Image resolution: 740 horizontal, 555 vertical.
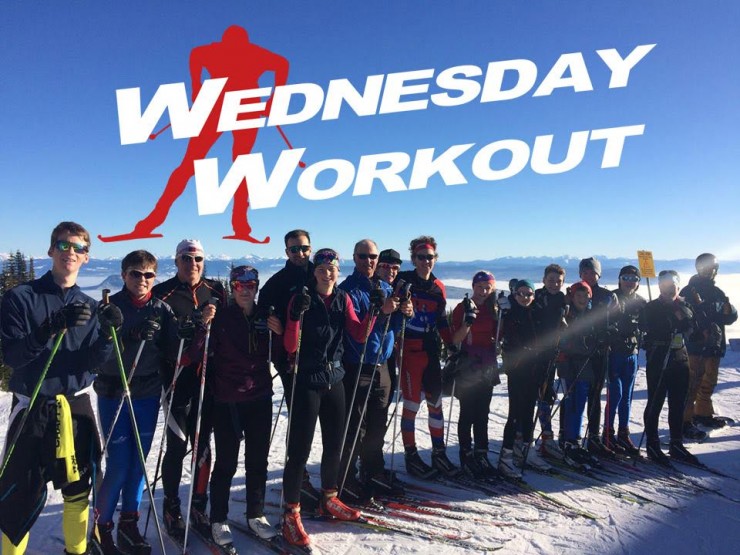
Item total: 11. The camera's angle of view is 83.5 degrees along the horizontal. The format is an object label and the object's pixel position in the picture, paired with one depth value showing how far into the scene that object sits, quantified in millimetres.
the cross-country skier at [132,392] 3256
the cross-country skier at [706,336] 6975
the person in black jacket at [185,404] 3648
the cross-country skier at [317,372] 3584
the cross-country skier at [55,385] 2682
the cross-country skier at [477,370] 5070
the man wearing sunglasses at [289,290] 3734
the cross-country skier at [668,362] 5727
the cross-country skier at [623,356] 5715
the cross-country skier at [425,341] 5074
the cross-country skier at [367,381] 4242
